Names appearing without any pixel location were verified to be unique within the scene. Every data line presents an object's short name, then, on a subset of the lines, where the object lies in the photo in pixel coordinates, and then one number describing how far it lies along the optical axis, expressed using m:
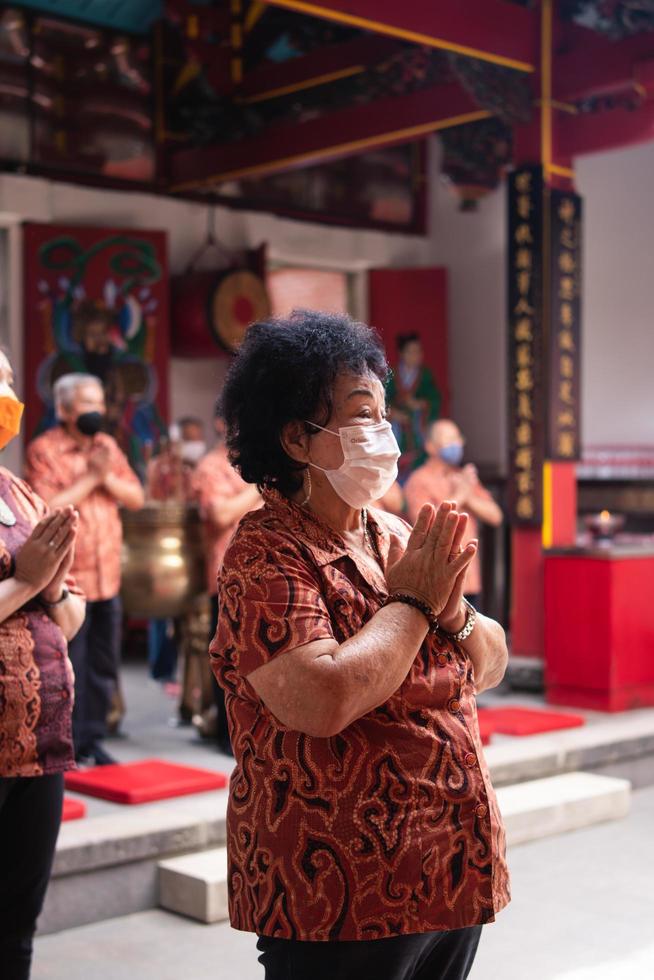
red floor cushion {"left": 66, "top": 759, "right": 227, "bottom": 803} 3.74
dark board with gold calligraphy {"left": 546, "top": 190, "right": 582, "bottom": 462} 5.83
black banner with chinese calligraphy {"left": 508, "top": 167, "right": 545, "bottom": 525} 5.81
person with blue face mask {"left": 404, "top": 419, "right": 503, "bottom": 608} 5.43
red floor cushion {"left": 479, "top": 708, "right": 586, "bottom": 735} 4.87
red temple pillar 5.82
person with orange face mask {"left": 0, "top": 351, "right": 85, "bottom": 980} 2.09
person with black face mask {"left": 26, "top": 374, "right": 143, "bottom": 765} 4.29
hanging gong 7.57
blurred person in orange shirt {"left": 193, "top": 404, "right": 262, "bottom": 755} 4.53
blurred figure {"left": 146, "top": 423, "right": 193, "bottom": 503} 5.60
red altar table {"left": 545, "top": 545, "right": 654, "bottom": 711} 5.37
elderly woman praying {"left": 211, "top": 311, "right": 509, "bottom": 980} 1.45
